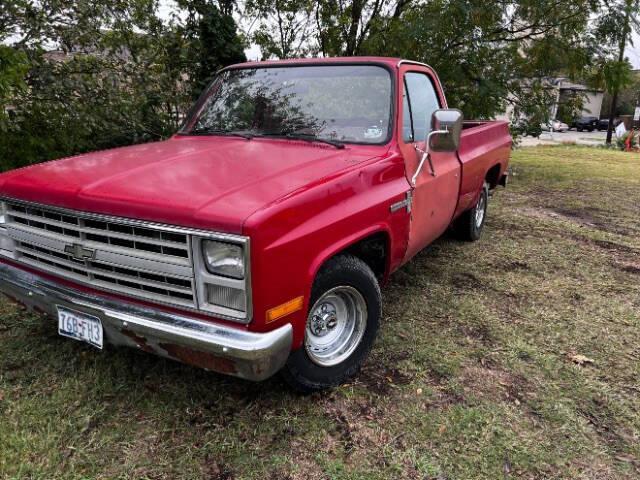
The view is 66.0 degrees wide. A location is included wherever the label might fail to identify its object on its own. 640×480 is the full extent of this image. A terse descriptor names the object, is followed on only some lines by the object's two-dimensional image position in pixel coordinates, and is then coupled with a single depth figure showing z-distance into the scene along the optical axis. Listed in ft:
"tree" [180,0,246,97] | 24.84
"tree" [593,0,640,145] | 29.25
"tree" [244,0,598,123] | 26.40
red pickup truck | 6.95
